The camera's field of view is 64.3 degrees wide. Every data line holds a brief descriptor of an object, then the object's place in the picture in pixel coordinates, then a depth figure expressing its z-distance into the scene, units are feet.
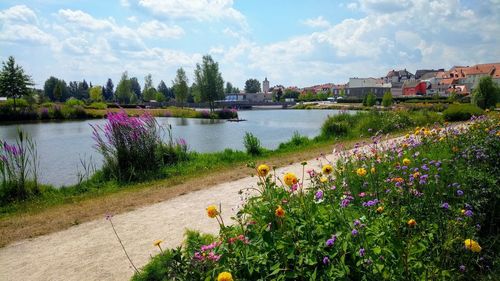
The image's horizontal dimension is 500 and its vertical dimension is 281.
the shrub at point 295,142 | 53.17
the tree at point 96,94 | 294.25
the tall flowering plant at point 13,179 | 28.25
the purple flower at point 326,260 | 8.01
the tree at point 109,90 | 435.12
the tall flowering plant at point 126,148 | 34.24
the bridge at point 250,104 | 328.58
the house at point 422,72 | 522.88
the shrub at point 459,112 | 73.15
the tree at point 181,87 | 261.85
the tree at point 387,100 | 218.59
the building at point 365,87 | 485.15
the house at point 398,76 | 551.47
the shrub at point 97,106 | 215.10
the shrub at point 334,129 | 59.88
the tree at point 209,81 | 215.72
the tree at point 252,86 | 640.34
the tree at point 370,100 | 240.65
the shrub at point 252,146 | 45.68
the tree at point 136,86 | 463.83
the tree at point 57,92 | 293.23
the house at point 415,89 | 426.51
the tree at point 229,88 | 600.80
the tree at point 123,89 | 305.94
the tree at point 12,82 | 180.65
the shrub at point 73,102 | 209.10
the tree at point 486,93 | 133.59
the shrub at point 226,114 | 173.17
